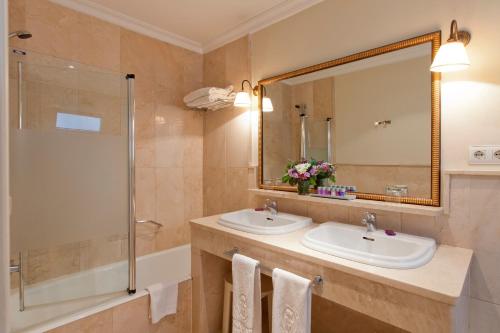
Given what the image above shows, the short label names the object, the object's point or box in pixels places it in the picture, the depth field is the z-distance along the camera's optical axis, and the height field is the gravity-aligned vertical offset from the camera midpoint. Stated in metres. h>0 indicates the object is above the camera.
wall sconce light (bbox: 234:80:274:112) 2.15 +0.51
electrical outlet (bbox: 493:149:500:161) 1.23 +0.04
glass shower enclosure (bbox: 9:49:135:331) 1.56 -0.14
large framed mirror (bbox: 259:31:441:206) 1.43 +0.28
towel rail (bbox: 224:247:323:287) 1.25 -0.55
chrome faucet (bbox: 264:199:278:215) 2.02 -0.32
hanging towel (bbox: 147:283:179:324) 1.88 -0.97
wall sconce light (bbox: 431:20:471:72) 1.19 +0.48
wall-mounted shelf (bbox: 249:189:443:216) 1.37 -0.23
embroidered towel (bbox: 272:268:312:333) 1.25 -0.66
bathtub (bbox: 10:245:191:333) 1.56 -0.88
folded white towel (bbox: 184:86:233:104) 2.26 +0.61
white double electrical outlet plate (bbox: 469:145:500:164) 1.24 +0.05
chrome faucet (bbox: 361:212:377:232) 1.50 -0.32
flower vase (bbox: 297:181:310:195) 1.83 -0.16
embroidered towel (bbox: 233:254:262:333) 1.50 -0.74
